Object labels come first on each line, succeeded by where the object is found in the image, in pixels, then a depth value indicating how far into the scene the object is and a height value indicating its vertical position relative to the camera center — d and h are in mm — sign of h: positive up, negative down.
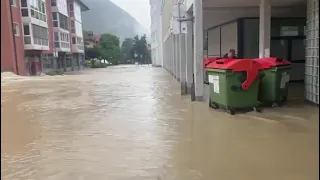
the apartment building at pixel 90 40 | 64200 +3835
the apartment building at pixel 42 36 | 29688 +2572
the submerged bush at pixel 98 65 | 54656 -1229
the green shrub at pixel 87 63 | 55978 -836
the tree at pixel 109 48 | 62491 +1883
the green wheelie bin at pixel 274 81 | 7578 -673
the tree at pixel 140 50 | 76719 +1437
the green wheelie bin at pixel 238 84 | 7105 -678
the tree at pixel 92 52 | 61125 +1133
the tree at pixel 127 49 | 76844 +1794
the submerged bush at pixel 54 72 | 33600 -1404
